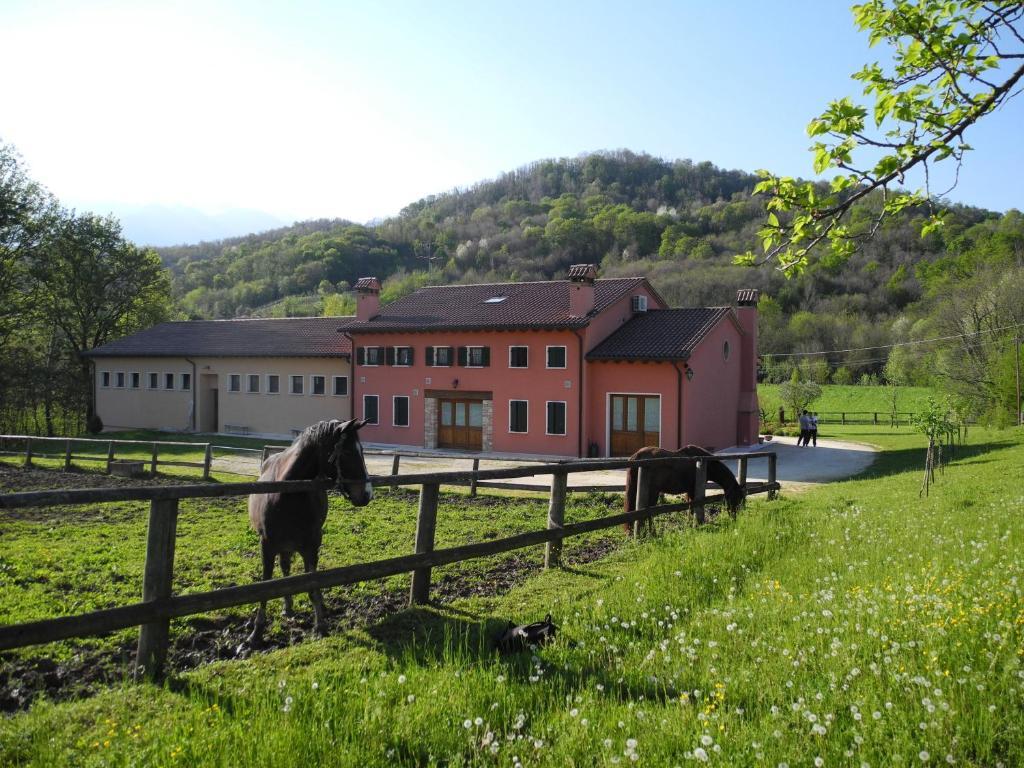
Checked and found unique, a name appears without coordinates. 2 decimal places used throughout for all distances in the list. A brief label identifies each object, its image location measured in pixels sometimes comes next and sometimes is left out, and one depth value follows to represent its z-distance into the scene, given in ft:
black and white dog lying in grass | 16.99
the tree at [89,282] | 148.56
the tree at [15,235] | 130.41
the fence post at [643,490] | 30.96
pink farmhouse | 90.63
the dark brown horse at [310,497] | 20.51
